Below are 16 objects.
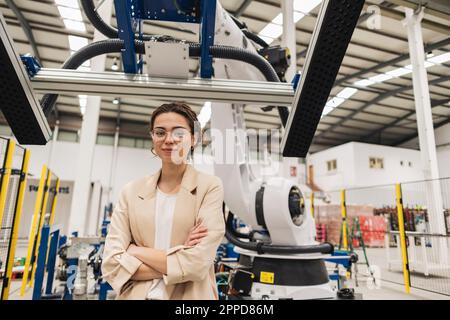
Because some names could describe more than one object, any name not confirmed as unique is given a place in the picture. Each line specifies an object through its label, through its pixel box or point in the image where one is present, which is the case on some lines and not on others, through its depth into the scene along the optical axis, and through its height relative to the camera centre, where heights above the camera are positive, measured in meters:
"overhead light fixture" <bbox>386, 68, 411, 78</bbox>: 10.88 +5.61
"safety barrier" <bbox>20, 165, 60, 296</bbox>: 4.50 -0.11
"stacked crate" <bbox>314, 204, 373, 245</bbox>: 12.24 +0.36
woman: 1.20 -0.03
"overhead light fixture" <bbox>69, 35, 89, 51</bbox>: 9.46 +5.59
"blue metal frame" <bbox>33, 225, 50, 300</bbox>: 3.46 -0.57
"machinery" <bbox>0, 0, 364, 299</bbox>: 1.05 +0.57
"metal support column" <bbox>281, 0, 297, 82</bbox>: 6.88 +4.39
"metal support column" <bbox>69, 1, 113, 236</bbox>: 6.31 +1.20
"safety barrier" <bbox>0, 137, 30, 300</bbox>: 3.45 +0.05
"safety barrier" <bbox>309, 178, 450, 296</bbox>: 5.86 -0.05
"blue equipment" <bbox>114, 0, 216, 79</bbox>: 1.13 +0.78
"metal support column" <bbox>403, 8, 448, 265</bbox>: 6.22 +2.43
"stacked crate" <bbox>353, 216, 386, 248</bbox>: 12.59 -0.13
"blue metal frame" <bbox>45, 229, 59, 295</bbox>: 4.01 -0.58
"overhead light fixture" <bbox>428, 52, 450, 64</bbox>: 9.73 +5.51
